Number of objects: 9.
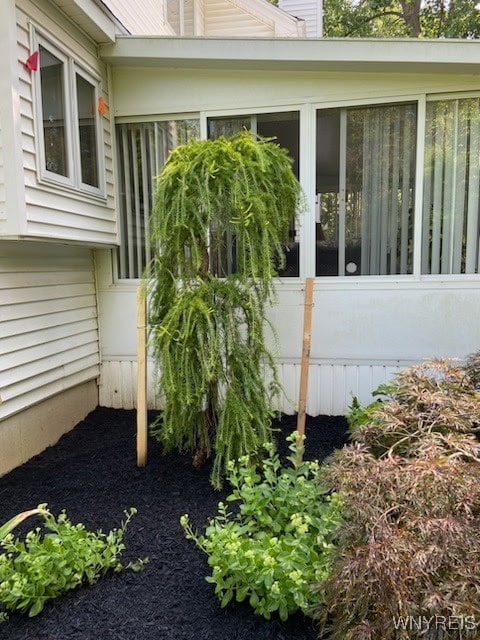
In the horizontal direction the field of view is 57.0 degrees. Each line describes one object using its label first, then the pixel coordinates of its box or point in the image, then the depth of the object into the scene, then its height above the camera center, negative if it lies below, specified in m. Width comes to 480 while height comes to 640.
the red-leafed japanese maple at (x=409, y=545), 1.23 -0.80
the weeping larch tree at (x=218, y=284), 2.60 -0.08
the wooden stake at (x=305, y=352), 3.07 -0.58
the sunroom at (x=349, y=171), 3.60 +0.84
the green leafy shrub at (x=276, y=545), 1.67 -1.13
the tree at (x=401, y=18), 12.27 +8.09
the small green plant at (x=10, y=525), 1.84 -1.06
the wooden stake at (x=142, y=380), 2.95 -0.76
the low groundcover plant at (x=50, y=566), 1.81 -1.25
